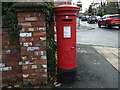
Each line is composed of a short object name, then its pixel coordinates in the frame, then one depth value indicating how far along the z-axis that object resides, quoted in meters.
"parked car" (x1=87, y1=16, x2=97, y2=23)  20.71
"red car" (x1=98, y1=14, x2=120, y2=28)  10.55
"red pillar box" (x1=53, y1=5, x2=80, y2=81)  2.04
